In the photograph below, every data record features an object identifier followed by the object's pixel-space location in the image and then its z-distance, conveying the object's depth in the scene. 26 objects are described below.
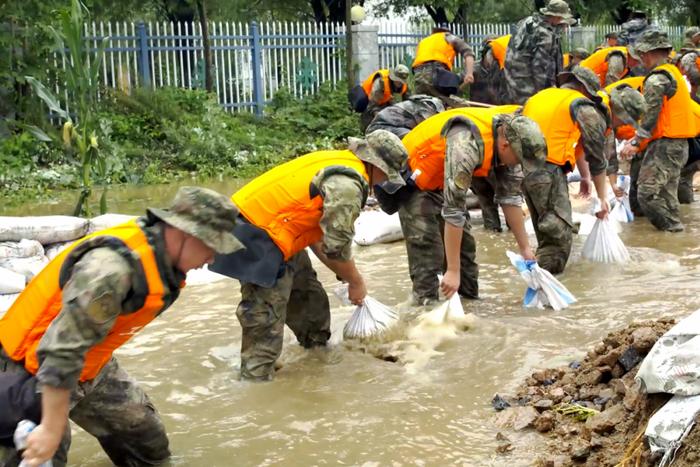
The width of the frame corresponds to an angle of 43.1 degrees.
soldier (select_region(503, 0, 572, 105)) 10.05
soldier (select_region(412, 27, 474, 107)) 10.99
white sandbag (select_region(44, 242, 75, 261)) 7.22
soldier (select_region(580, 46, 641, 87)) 11.72
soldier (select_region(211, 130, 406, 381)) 4.61
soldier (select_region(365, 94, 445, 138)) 7.19
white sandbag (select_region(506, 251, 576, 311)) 6.09
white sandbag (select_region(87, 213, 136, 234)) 7.64
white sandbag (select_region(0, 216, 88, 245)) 7.08
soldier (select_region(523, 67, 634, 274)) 6.74
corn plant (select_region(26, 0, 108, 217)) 8.81
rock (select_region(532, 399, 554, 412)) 4.42
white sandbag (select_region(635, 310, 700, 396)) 3.49
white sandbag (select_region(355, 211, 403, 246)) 8.68
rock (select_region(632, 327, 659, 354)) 4.40
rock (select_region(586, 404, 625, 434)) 3.98
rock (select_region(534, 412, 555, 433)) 4.24
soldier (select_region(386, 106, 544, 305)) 5.46
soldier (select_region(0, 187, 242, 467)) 3.00
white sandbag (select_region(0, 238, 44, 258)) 6.95
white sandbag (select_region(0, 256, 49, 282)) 6.85
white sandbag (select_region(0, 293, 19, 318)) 6.44
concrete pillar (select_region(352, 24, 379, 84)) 17.28
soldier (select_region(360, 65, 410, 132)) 11.49
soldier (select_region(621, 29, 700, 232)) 8.36
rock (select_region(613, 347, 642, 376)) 4.41
